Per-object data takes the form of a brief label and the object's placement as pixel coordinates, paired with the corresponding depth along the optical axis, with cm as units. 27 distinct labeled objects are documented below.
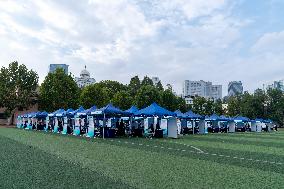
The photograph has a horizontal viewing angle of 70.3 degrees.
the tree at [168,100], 4865
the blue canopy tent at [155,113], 1772
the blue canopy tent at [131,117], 1901
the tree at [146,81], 6335
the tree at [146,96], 4519
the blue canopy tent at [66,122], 2186
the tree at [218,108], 5936
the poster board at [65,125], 2179
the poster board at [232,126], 2945
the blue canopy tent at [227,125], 2908
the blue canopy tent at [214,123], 2829
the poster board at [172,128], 1775
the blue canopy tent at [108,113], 1720
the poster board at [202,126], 2495
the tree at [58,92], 4193
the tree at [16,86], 4171
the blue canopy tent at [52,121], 2441
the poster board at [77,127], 2033
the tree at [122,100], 4675
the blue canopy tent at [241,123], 3106
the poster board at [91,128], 1818
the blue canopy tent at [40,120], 2753
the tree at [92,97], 4357
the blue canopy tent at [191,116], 2355
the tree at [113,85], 5851
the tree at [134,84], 6099
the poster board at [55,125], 2401
